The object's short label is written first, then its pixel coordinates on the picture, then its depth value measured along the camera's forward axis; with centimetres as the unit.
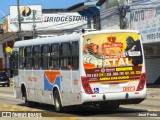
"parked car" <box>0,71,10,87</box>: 5253
